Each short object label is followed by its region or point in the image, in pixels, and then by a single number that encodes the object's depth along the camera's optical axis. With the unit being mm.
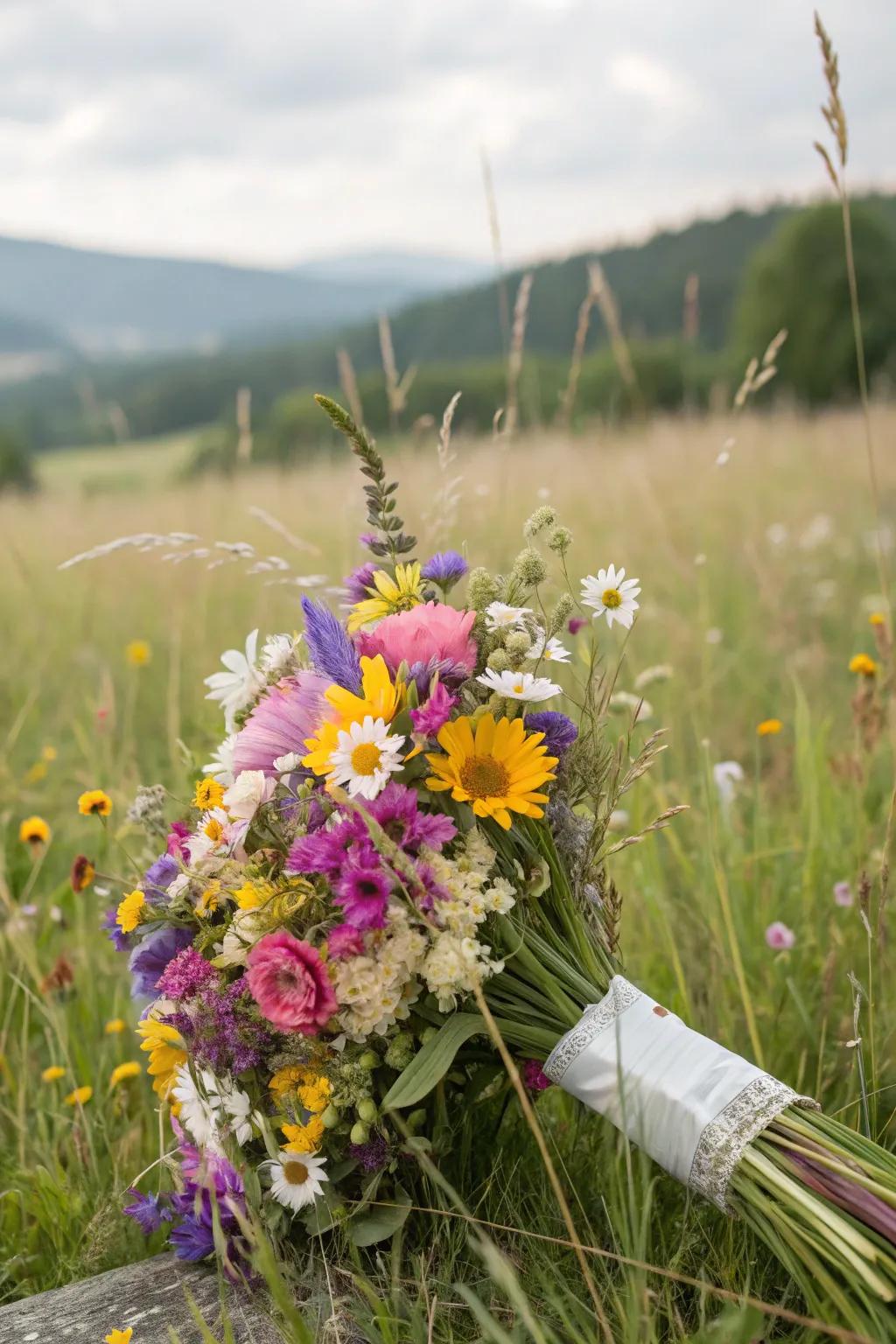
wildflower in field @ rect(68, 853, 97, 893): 1356
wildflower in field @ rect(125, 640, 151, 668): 3142
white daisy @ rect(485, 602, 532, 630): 1196
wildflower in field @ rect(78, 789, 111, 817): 1532
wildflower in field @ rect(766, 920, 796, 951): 1924
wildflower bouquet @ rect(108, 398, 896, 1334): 1070
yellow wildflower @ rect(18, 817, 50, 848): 1925
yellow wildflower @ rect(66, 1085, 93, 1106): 1727
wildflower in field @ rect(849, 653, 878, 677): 2008
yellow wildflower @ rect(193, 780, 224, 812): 1310
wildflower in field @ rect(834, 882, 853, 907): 1958
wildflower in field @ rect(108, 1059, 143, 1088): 1752
